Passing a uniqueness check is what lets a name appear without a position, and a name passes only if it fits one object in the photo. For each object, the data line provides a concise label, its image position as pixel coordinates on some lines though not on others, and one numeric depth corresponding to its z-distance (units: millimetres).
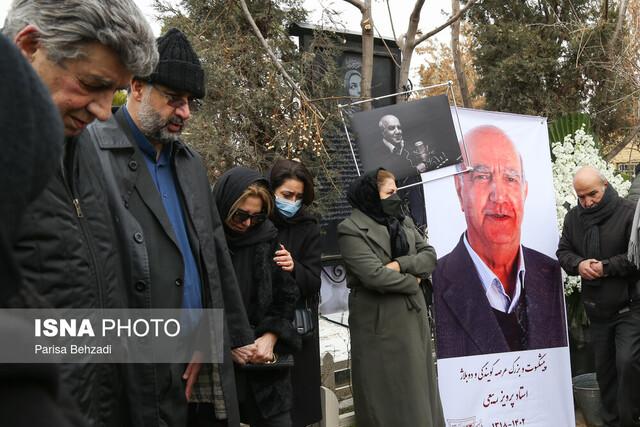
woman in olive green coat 3822
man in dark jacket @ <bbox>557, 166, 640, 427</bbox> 4469
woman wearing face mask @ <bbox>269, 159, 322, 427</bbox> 3346
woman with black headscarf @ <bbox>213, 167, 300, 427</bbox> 2732
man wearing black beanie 1960
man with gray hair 1326
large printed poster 4285
